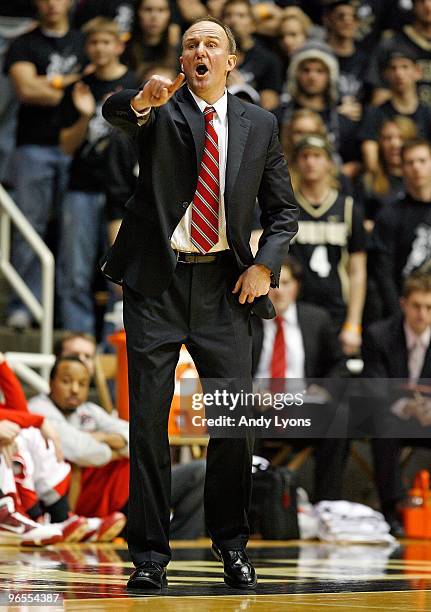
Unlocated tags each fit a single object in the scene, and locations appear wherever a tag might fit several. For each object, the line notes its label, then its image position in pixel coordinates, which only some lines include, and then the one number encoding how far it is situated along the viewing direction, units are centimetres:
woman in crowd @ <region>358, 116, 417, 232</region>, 2353
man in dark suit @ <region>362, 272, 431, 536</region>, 1995
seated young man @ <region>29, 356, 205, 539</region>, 1741
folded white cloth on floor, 1819
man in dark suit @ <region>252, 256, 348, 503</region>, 1987
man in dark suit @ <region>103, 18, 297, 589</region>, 1061
